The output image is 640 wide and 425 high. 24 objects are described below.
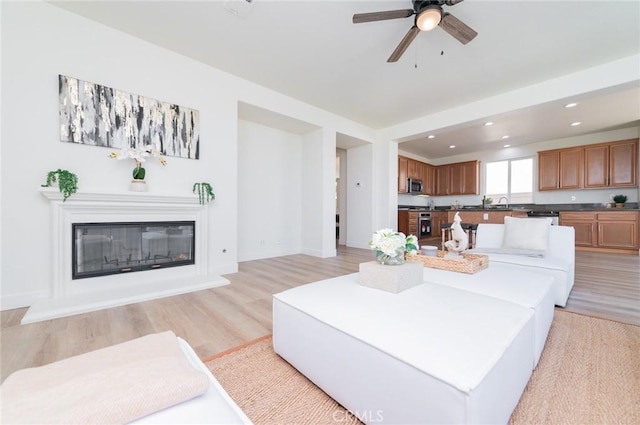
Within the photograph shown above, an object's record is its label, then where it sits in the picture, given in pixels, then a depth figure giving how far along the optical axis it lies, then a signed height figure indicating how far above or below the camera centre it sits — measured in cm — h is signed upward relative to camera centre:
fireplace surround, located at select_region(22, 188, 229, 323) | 220 -59
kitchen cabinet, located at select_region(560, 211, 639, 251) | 477 -32
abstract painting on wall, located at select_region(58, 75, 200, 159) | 241 +99
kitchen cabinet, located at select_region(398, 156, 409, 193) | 665 +105
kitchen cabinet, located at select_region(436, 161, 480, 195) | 717 +102
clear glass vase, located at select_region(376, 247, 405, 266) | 152 -29
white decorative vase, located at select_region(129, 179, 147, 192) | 265 +27
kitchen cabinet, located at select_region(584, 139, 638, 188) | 502 +102
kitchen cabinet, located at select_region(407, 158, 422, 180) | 693 +123
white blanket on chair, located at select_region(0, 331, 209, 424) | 56 -46
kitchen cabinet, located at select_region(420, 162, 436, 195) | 751 +105
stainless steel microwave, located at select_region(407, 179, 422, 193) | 684 +74
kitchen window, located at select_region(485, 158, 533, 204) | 652 +87
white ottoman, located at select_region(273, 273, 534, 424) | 77 -51
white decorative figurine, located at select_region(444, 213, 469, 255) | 231 -27
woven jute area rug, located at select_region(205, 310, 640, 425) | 108 -88
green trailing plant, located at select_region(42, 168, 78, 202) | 224 +27
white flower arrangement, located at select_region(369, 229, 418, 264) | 147 -21
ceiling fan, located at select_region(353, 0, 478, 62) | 202 +164
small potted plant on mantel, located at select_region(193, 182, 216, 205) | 311 +25
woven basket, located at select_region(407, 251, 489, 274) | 199 -43
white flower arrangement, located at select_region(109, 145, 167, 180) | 260 +59
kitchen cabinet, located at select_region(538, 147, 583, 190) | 561 +102
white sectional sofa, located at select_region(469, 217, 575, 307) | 219 -45
